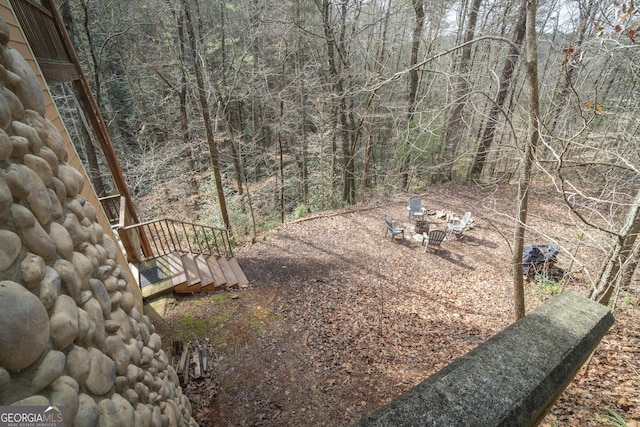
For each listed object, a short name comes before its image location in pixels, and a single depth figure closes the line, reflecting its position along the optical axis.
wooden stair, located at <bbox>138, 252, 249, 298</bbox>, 5.41
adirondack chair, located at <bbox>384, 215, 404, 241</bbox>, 8.52
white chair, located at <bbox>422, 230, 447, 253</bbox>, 7.91
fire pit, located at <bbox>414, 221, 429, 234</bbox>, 8.99
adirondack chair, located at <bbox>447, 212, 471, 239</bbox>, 8.78
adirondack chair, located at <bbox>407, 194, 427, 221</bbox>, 9.84
